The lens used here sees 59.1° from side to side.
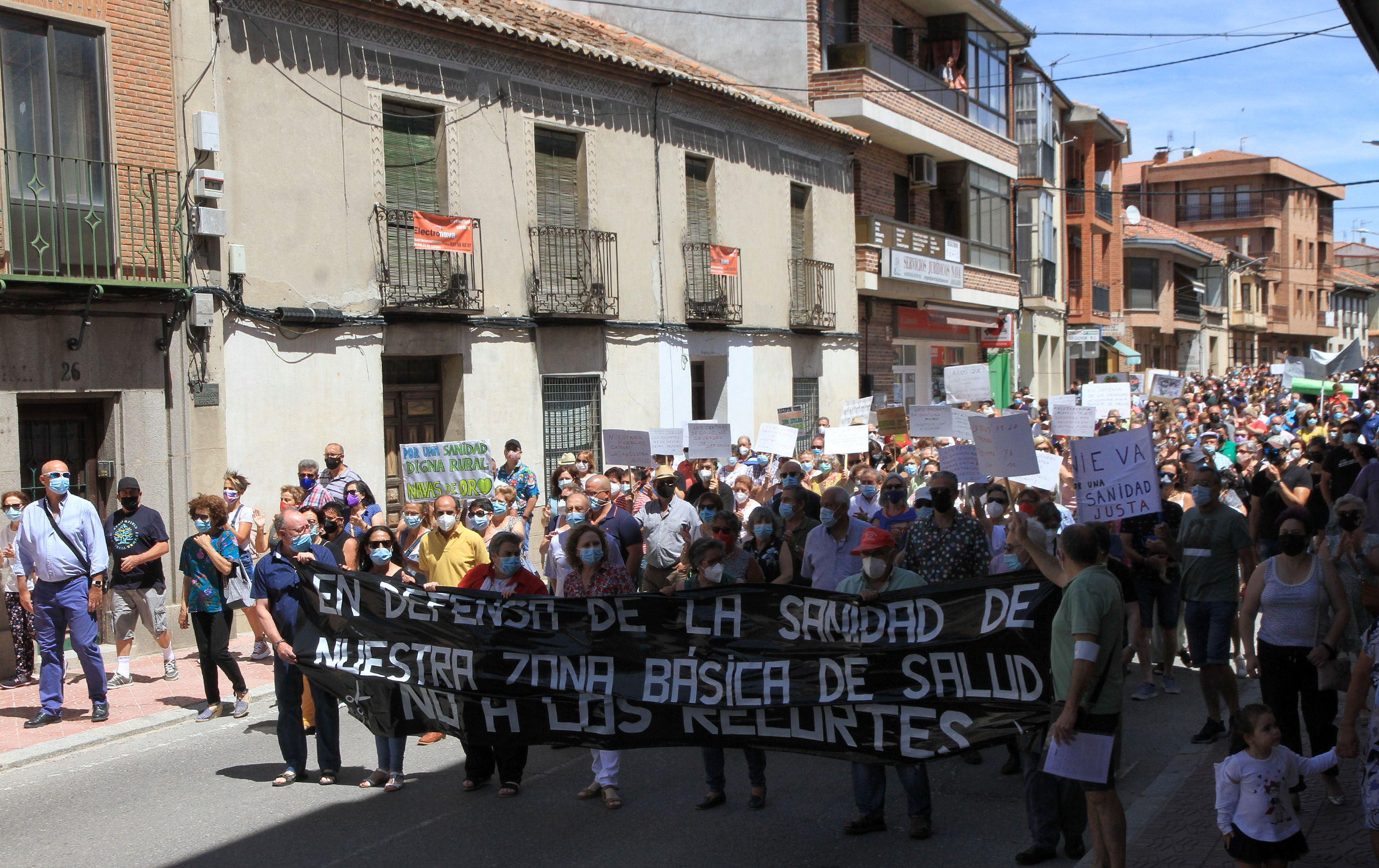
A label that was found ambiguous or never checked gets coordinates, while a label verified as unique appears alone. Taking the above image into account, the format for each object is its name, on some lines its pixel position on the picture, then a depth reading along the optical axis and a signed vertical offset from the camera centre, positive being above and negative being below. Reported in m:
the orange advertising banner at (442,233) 14.82 +1.98
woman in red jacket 7.02 -1.17
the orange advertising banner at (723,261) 19.84 +2.10
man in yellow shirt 8.52 -1.12
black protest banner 5.73 -1.42
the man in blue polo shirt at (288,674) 7.20 -1.64
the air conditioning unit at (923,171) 26.62 +4.66
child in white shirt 4.88 -1.70
